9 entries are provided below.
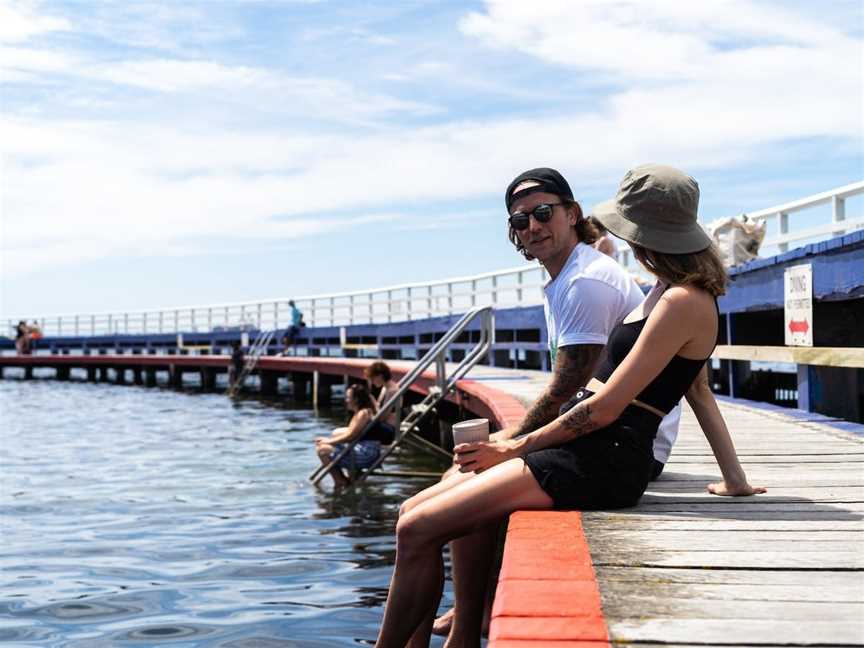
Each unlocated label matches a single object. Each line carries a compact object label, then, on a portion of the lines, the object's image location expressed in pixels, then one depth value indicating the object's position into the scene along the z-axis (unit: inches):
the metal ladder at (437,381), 387.5
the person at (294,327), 1253.7
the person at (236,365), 1137.4
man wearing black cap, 135.6
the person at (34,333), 1889.8
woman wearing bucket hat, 124.3
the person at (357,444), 395.9
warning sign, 294.0
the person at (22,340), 1832.3
